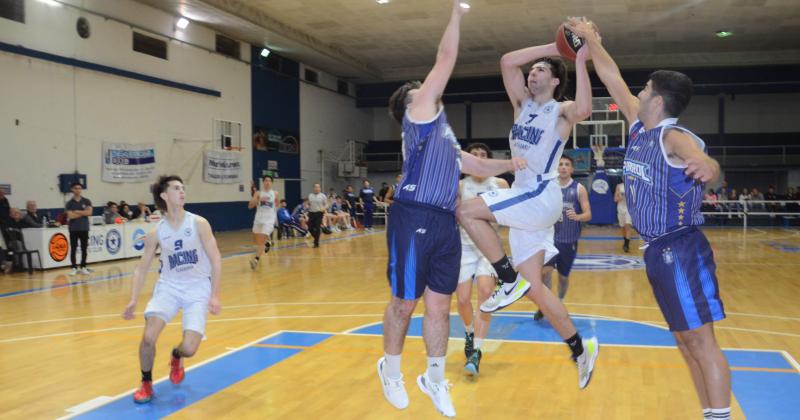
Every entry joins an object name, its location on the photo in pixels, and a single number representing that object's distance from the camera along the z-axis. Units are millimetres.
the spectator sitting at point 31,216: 13547
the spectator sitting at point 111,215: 15219
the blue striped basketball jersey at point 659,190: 3549
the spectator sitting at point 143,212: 16688
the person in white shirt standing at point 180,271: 5121
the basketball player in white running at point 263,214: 13305
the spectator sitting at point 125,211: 16862
